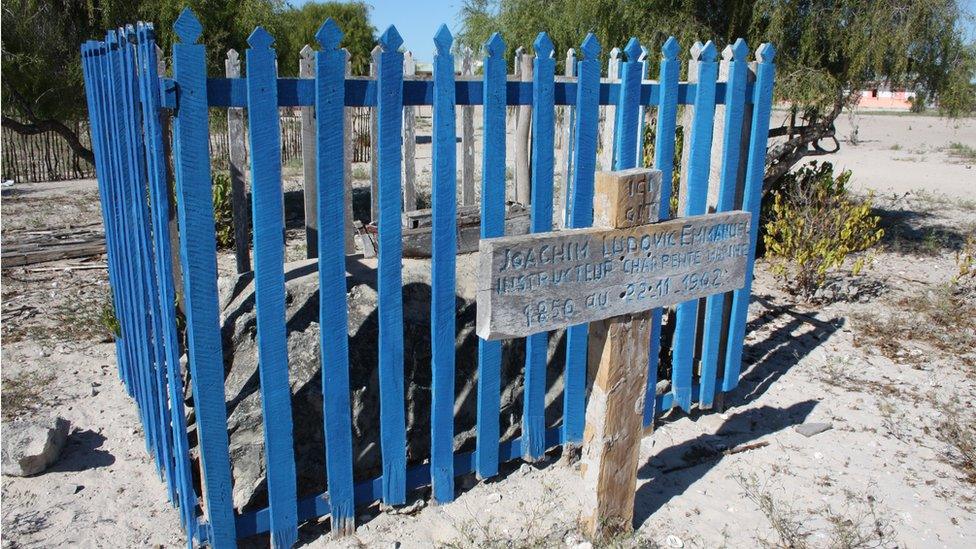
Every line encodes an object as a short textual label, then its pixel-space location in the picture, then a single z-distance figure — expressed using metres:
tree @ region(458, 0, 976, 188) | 7.82
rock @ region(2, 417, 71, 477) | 3.72
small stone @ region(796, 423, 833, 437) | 4.34
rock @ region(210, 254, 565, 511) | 3.48
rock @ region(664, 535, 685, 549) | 3.33
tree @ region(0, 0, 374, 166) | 9.04
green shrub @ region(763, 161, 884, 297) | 6.56
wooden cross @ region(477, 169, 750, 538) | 2.68
